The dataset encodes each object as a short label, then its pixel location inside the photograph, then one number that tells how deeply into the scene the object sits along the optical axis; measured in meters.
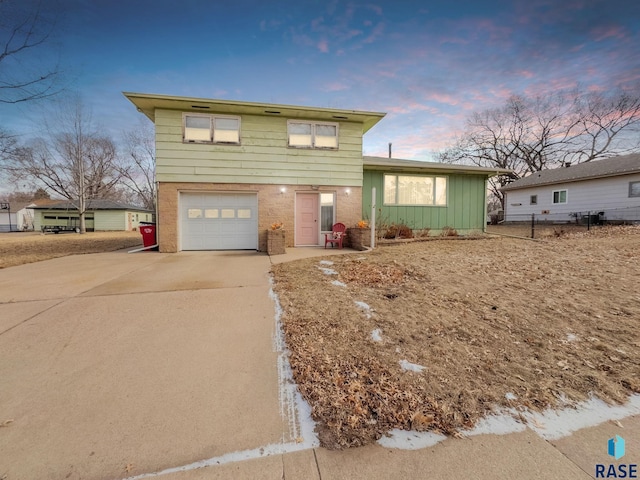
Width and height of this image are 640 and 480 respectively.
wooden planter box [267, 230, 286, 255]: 8.03
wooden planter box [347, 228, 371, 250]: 8.71
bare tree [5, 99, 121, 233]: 20.11
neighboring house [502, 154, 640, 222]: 15.73
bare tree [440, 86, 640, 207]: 24.87
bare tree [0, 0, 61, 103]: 7.14
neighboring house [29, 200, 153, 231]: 26.73
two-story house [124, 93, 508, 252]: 8.53
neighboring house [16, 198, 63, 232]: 34.66
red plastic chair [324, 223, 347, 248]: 9.23
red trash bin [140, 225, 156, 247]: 9.16
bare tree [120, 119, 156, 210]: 26.82
